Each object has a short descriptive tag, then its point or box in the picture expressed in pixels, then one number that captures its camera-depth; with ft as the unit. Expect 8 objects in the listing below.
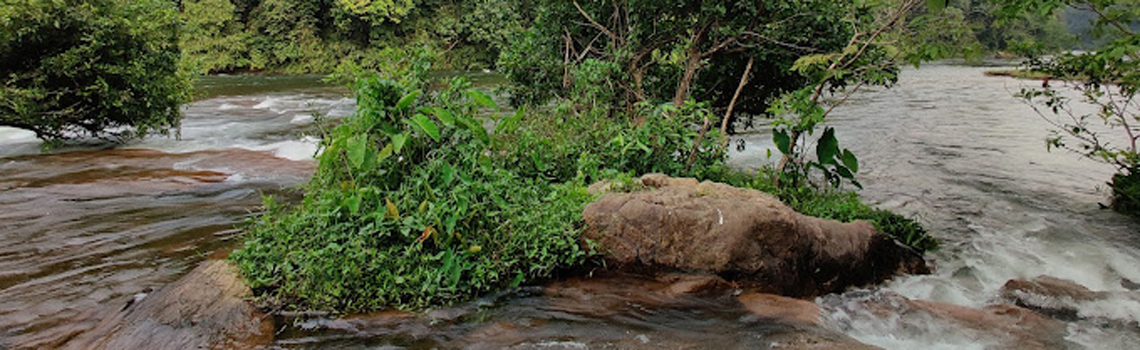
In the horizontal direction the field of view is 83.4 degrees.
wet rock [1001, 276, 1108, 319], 15.39
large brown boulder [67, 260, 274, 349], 12.09
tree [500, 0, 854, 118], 22.89
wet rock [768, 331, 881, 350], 12.06
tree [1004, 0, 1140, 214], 16.20
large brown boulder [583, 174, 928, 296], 15.26
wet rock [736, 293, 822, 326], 13.56
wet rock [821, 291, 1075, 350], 13.33
